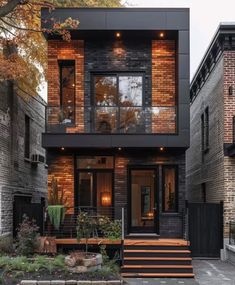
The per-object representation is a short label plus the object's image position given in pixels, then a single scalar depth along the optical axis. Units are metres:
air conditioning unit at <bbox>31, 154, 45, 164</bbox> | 13.47
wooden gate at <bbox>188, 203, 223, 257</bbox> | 10.62
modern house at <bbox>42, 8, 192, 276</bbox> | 10.20
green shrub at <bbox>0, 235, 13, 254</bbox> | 9.37
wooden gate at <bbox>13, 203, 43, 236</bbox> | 10.37
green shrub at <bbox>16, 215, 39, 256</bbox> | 9.02
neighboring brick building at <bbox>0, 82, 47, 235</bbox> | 10.78
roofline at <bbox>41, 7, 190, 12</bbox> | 10.25
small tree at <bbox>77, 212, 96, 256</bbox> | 9.15
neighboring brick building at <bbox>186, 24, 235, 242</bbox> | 10.57
